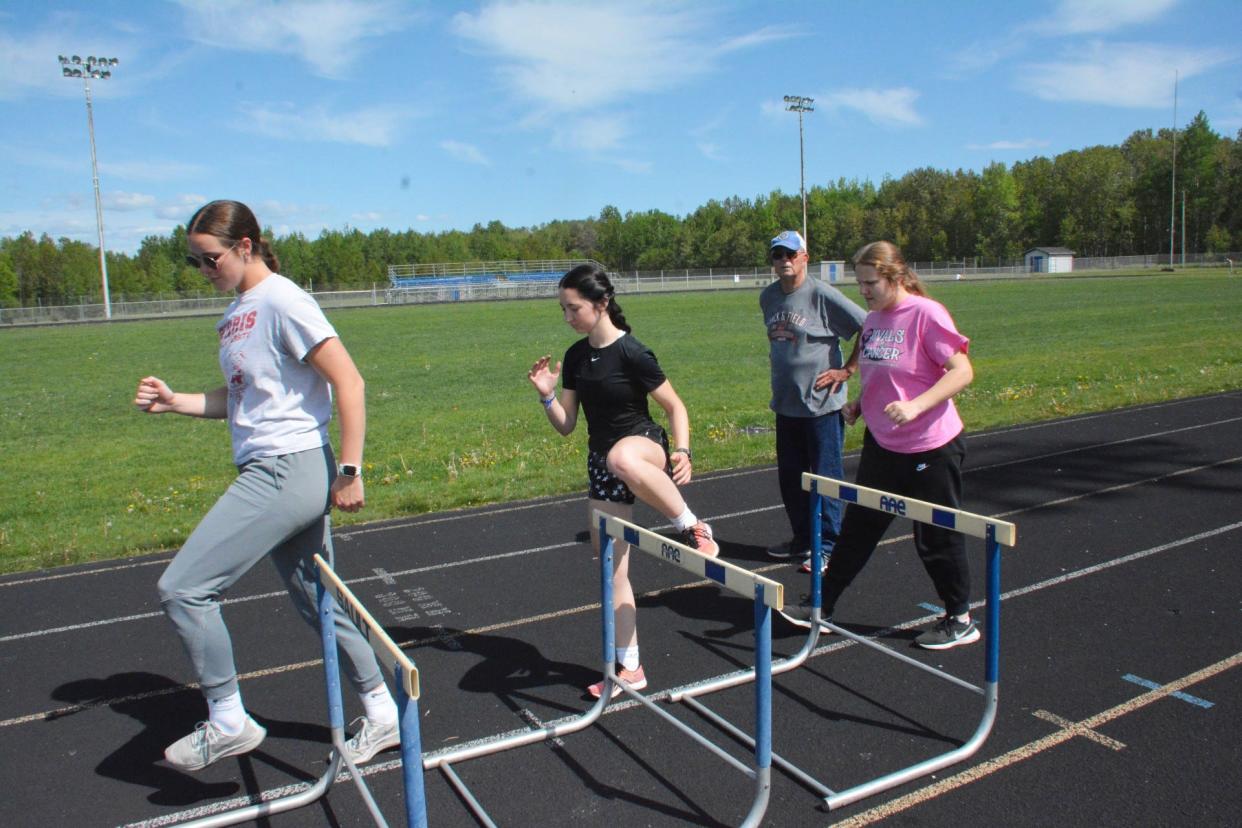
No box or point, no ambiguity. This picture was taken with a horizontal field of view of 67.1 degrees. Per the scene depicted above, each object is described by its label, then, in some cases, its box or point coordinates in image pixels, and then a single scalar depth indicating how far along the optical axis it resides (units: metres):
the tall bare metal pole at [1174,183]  96.06
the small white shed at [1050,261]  92.69
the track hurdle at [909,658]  3.50
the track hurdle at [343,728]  2.48
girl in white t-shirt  3.35
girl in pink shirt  4.55
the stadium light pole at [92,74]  54.69
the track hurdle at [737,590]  3.00
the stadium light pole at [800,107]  67.06
